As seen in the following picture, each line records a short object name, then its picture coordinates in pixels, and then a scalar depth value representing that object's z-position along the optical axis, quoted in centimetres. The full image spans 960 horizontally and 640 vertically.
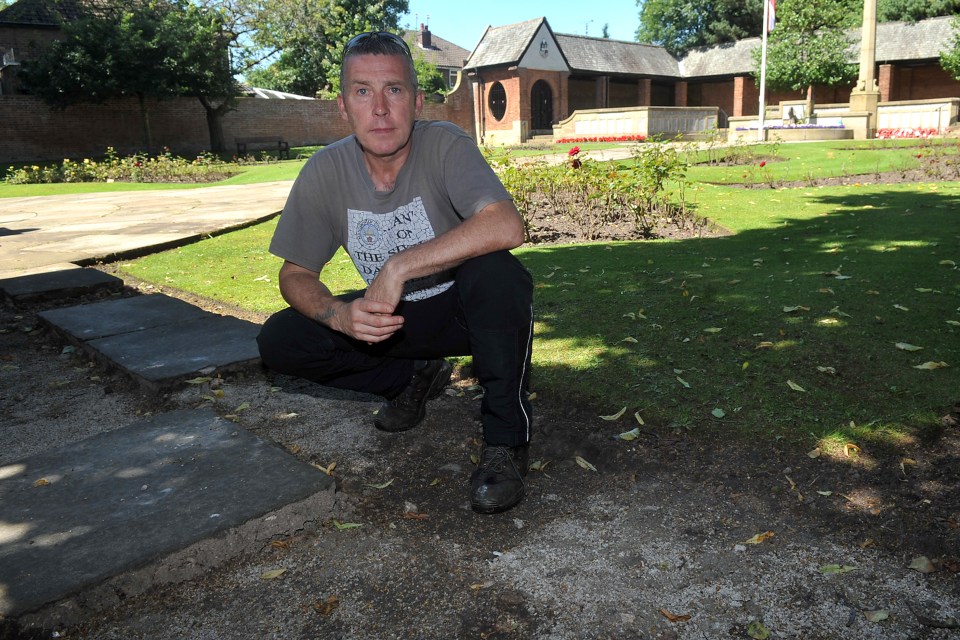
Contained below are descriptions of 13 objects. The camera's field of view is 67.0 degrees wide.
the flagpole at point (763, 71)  2481
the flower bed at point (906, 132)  2300
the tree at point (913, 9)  3778
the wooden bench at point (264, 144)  2833
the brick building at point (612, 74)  3594
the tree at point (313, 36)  3912
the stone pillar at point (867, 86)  2322
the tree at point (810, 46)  3303
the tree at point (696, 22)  4488
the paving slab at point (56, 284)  496
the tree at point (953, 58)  3131
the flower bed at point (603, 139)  2701
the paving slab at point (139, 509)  184
